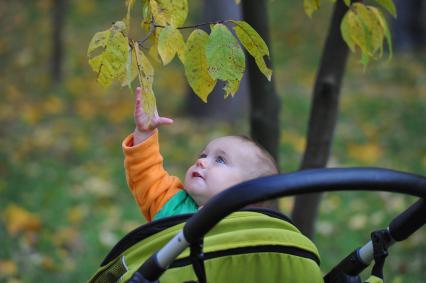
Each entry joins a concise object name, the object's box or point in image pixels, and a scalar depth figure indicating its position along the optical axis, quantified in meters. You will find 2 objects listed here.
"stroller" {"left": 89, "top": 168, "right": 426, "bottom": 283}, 3.22
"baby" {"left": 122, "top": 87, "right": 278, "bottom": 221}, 3.64
